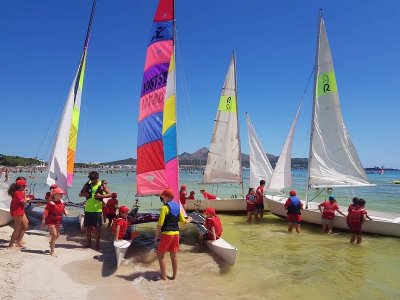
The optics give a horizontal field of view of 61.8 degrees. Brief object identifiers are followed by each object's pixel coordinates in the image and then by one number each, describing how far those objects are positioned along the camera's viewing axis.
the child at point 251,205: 13.53
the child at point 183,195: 14.26
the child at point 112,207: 10.09
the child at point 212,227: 8.17
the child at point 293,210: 11.58
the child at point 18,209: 7.38
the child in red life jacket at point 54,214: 7.05
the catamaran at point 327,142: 12.89
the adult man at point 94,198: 7.81
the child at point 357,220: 9.99
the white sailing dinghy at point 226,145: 16.56
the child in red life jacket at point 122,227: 7.55
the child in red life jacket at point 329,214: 11.49
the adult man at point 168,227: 6.05
